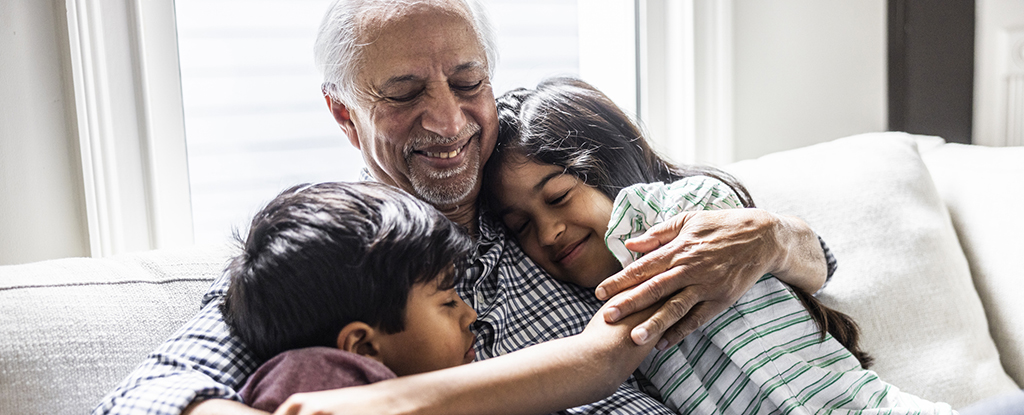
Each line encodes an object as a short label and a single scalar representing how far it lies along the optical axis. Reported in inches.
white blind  66.8
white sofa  41.3
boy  31.5
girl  40.6
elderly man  38.9
